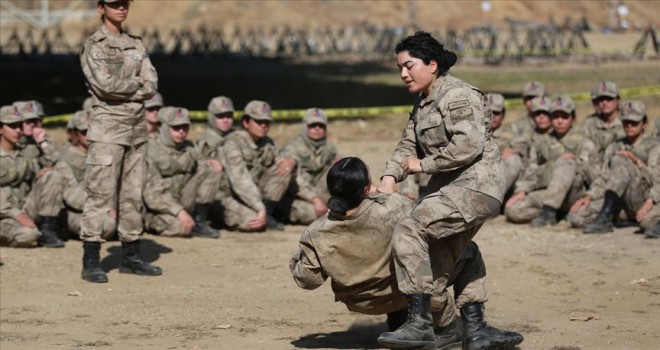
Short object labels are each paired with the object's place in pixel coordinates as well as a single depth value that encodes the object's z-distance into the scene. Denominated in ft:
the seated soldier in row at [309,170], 48.08
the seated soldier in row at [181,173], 45.50
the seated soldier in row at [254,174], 46.75
